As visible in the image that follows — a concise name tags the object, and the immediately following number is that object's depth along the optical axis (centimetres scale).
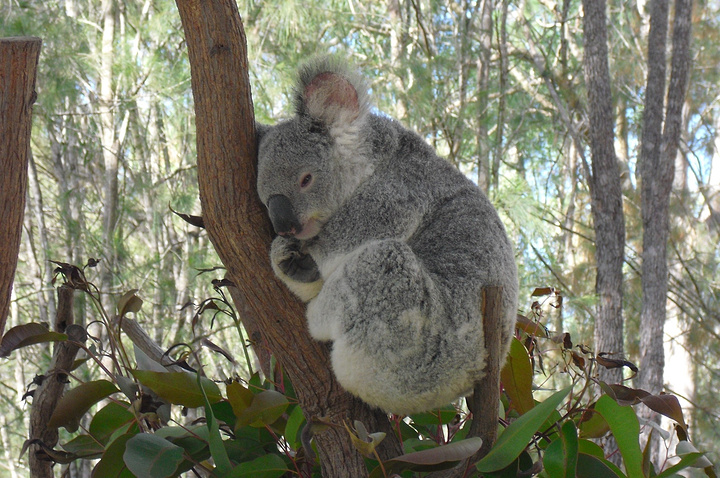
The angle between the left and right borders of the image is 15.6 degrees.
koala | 289
